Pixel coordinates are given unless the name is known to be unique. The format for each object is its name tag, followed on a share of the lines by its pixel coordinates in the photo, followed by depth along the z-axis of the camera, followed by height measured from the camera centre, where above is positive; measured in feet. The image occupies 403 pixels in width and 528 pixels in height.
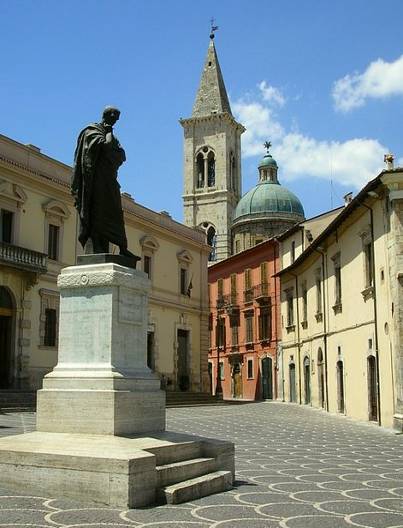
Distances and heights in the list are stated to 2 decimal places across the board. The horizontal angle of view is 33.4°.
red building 143.64 +10.41
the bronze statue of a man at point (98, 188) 27.66 +7.39
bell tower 272.31 +83.07
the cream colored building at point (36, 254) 86.89 +15.79
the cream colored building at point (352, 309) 65.10 +7.05
